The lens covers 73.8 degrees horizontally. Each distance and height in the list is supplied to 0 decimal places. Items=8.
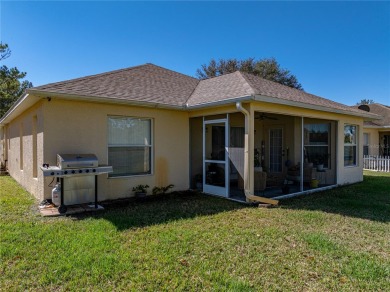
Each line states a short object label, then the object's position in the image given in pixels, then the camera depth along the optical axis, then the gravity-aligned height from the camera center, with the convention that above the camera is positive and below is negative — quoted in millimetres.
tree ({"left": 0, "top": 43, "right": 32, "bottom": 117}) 18969 +5772
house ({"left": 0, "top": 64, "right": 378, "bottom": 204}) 7172 +428
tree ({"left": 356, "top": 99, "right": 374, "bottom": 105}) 64175 +11025
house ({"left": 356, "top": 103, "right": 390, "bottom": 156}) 19750 +667
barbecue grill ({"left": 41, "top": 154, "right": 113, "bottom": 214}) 6069 -594
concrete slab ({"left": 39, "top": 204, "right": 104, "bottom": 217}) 6148 -1620
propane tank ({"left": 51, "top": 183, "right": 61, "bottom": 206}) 6383 -1219
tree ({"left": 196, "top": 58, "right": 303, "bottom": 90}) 31094 +9293
